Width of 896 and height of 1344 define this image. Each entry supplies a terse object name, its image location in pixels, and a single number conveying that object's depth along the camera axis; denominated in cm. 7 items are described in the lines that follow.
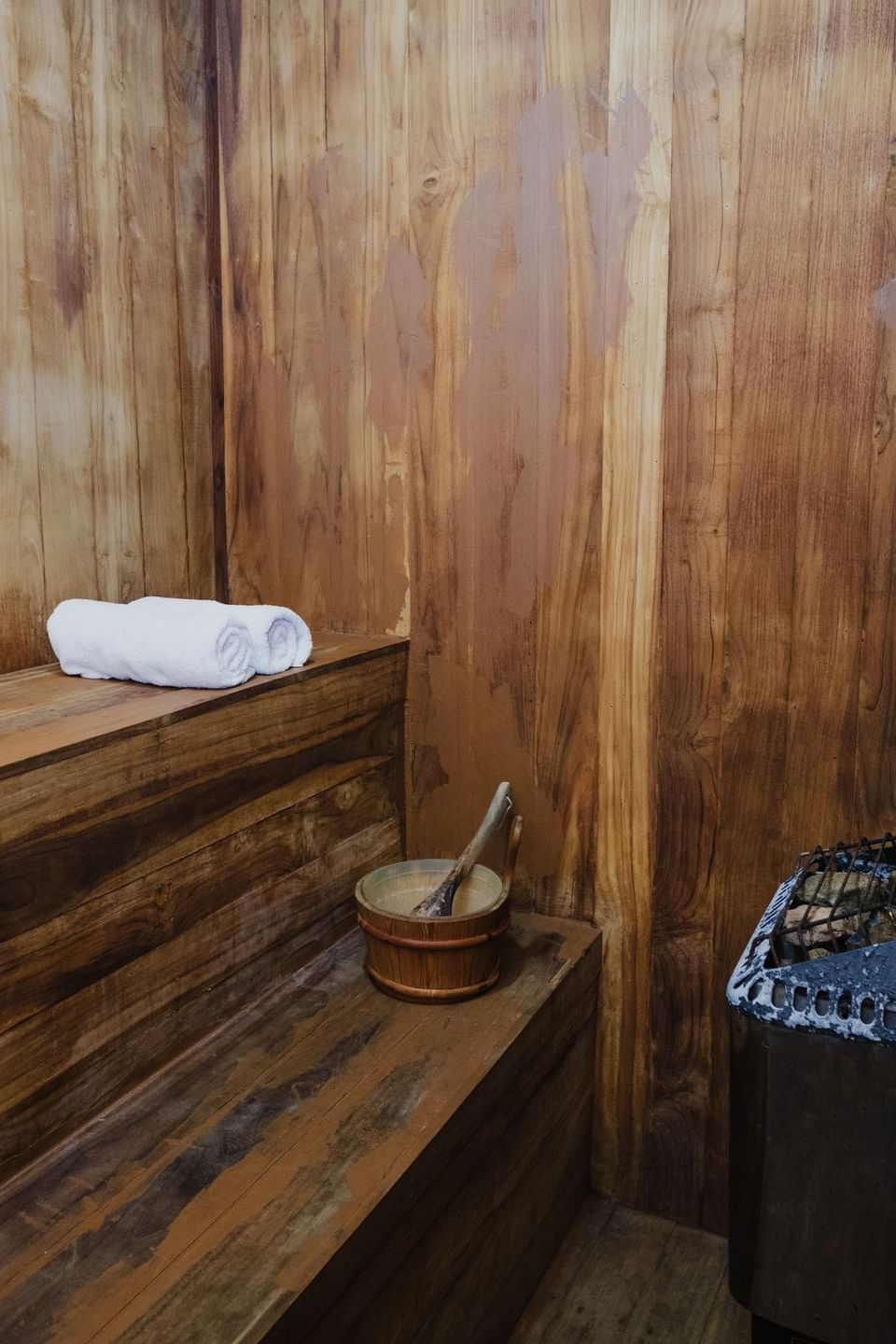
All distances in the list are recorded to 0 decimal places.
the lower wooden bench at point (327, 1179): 121
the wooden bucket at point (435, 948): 175
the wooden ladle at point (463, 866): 182
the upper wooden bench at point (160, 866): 140
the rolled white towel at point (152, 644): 168
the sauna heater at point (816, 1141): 132
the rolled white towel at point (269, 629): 179
